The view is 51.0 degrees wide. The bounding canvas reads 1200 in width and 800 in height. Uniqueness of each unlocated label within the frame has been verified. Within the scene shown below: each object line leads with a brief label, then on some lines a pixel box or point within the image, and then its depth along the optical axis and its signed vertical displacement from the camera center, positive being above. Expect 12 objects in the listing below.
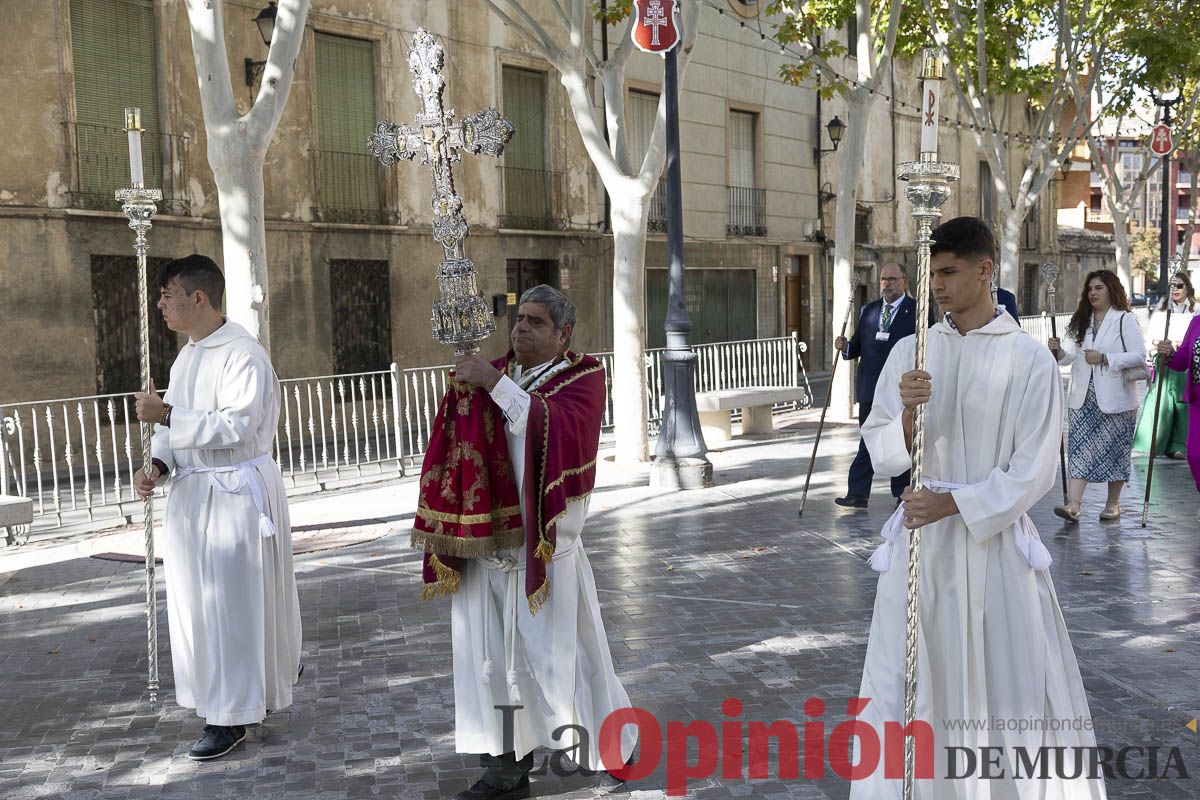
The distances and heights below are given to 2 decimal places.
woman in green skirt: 12.86 -1.49
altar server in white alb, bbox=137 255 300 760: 5.06 -0.88
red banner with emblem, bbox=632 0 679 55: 11.36 +2.38
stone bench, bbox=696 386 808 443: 15.02 -1.50
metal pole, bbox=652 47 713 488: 11.87 -0.93
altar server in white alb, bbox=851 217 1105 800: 3.66 -0.86
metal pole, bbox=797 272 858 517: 10.27 -1.38
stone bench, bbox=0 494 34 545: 9.10 -1.48
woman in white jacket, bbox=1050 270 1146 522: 9.52 -0.93
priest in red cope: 4.32 -0.89
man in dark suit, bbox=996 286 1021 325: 9.22 -0.17
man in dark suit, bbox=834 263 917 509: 9.41 -0.37
